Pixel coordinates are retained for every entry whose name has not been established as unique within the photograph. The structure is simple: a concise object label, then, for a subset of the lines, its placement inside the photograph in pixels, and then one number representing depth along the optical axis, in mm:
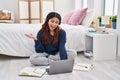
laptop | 1882
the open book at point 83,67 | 2105
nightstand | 2578
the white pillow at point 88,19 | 3121
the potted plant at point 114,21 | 2763
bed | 2543
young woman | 2162
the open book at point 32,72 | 1900
